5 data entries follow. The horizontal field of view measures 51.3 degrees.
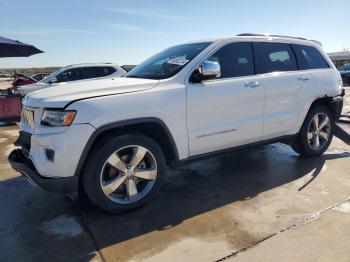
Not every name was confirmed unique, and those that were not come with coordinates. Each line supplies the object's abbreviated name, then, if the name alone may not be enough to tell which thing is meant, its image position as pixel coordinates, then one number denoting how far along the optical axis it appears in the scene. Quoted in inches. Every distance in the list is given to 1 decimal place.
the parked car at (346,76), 864.3
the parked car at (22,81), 663.1
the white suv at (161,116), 131.9
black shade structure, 413.0
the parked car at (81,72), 455.8
